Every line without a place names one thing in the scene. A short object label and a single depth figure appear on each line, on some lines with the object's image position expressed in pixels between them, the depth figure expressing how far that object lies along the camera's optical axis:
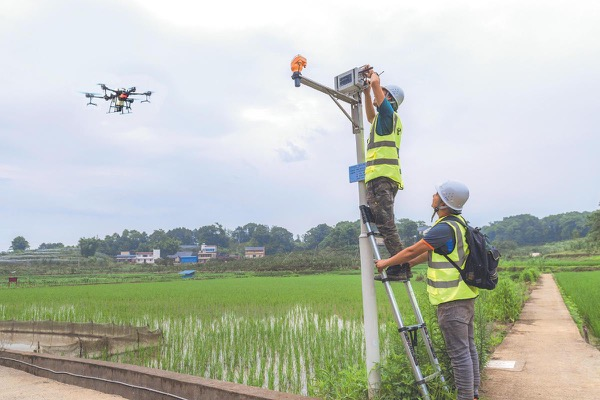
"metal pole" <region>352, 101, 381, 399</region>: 3.01
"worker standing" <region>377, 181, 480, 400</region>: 2.67
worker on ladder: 2.97
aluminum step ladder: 2.77
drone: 14.52
